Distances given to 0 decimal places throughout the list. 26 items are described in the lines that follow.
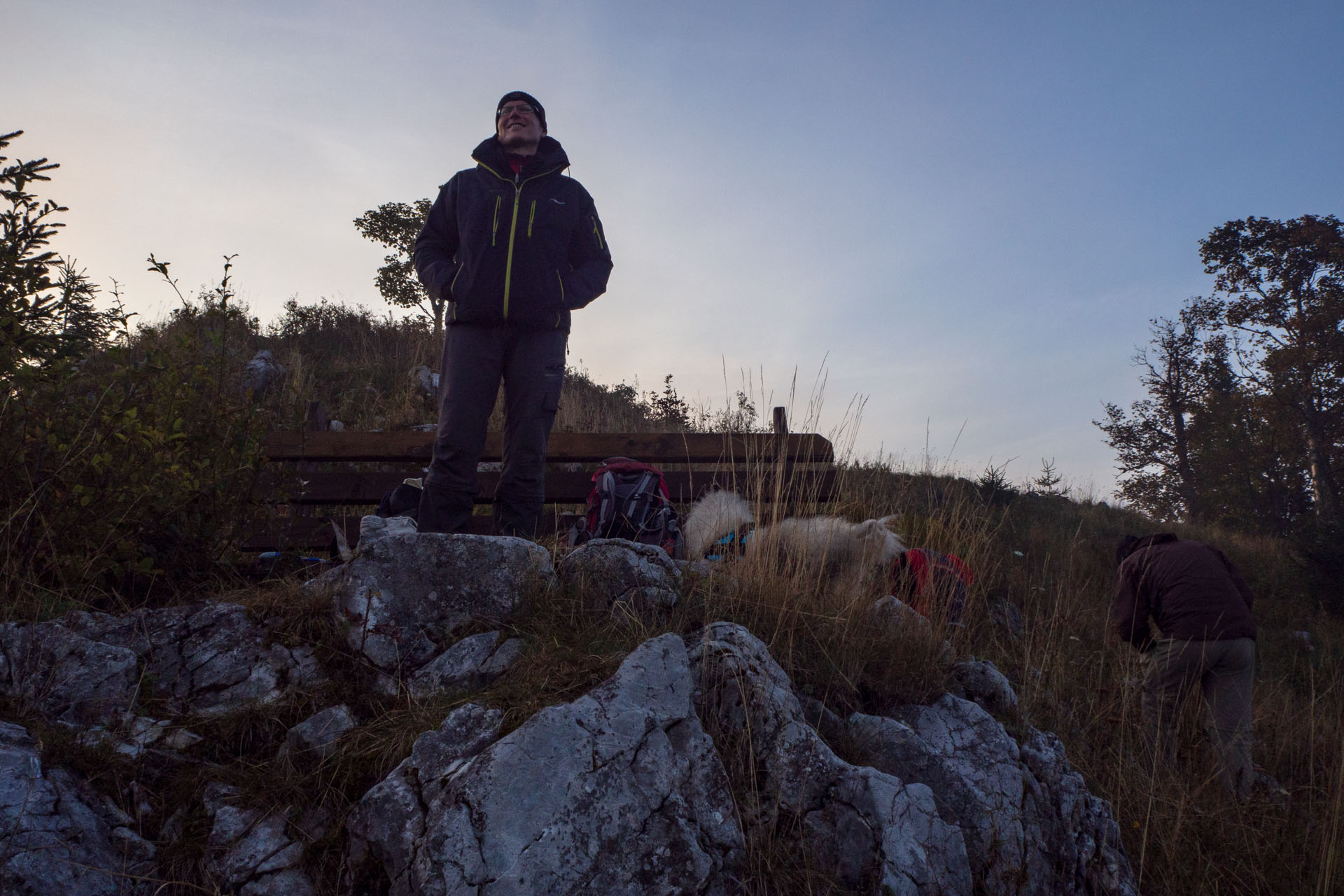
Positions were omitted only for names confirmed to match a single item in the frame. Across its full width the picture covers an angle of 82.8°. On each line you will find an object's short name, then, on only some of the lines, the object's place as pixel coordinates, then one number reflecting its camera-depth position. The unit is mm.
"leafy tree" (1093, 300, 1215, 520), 23969
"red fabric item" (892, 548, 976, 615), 4152
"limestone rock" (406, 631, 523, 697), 2715
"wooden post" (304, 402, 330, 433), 8531
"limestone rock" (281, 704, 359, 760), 2361
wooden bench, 5355
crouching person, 4926
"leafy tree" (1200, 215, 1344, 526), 19797
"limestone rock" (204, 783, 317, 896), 2008
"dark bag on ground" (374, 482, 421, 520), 4457
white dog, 3891
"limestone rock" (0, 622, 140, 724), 2422
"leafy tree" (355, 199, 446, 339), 16750
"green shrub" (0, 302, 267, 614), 3066
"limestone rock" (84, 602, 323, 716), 2680
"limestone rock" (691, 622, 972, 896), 2211
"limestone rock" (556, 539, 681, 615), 3201
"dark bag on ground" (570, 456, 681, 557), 4762
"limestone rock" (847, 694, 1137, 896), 2500
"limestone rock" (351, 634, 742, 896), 1905
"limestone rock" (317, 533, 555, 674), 2916
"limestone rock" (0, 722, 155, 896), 1858
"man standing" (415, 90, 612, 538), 4340
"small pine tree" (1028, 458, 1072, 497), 16031
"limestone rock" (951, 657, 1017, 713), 3236
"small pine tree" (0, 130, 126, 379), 3576
